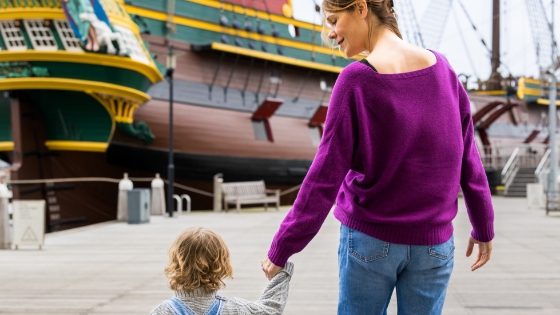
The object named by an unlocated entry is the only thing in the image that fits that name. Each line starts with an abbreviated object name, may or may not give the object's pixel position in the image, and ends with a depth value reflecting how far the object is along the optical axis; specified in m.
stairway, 29.50
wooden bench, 19.35
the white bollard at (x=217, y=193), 19.52
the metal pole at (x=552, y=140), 21.23
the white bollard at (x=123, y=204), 14.83
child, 2.27
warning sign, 9.42
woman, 2.15
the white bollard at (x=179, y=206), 18.42
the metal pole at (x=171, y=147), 17.03
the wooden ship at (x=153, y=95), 16.59
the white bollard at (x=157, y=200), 17.31
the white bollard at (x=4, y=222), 9.64
